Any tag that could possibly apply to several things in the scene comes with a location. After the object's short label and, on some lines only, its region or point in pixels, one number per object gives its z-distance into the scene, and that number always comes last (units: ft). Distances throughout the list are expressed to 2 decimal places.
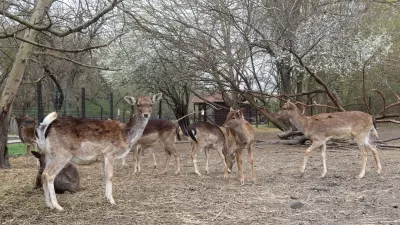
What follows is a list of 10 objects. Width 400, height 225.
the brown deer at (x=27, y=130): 42.14
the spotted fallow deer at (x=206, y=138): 32.99
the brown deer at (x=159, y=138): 33.37
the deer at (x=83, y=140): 20.80
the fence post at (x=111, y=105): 53.10
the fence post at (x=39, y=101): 39.78
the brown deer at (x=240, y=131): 29.04
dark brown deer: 24.16
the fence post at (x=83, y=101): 46.14
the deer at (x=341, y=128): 31.35
